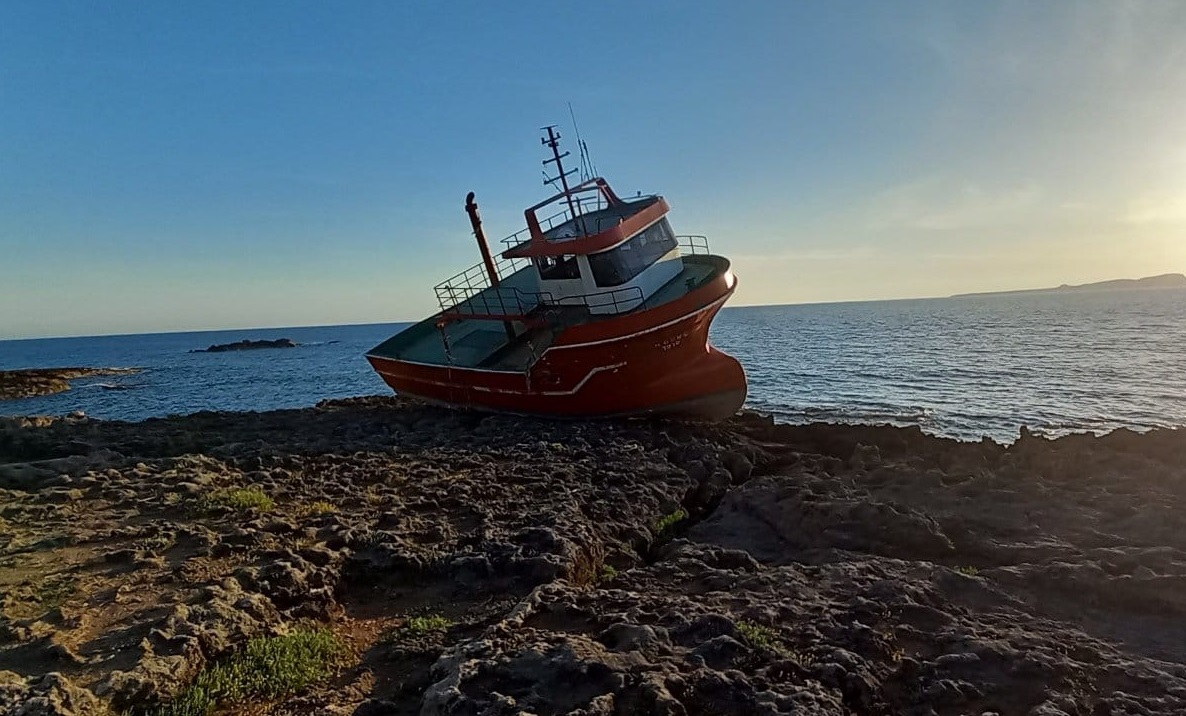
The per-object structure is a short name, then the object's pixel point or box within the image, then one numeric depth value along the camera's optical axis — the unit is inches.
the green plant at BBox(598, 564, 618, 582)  301.2
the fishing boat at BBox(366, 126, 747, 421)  619.8
